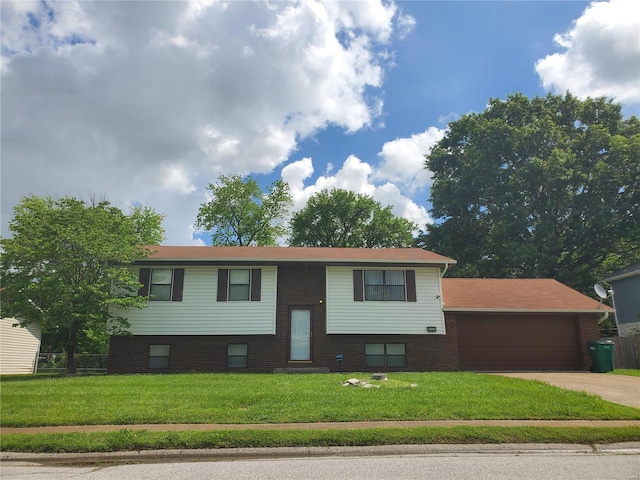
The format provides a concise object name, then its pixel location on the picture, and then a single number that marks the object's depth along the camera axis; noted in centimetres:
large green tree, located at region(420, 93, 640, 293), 2920
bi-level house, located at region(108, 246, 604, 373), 1684
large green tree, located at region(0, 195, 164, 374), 1477
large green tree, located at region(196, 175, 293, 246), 4116
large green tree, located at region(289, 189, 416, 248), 4138
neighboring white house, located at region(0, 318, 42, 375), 2203
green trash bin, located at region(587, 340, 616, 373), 1652
